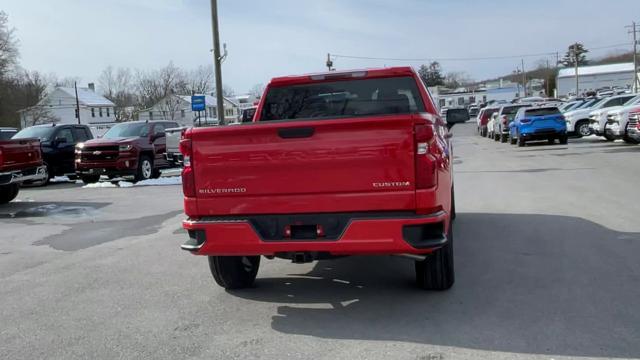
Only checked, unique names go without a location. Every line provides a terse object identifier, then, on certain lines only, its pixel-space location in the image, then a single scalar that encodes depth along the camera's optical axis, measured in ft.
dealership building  403.95
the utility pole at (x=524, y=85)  406.00
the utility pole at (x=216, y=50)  79.77
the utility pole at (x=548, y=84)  412.52
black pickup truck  65.05
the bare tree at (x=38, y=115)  261.44
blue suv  79.05
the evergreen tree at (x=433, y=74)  492.78
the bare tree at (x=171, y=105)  327.47
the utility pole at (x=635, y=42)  269.64
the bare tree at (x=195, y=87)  365.61
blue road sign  92.96
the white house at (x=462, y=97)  406.33
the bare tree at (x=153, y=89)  351.25
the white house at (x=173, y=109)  329.70
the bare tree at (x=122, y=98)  357.41
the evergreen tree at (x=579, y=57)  458.50
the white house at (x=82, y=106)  317.42
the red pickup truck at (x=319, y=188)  14.75
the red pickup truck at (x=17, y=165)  42.01
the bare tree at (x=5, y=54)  210.38
